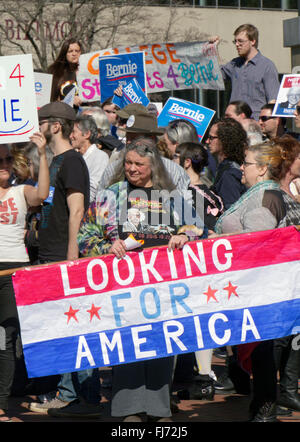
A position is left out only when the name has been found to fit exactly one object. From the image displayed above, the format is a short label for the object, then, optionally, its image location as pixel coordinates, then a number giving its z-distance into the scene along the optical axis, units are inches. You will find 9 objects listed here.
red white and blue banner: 456.1
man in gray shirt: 828.6
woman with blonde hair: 473.4
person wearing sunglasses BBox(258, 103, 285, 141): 777.6
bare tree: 2427.7
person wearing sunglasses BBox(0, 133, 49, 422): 505.4
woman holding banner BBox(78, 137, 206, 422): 462.6
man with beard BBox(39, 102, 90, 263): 530.6
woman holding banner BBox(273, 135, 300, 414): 519.2
